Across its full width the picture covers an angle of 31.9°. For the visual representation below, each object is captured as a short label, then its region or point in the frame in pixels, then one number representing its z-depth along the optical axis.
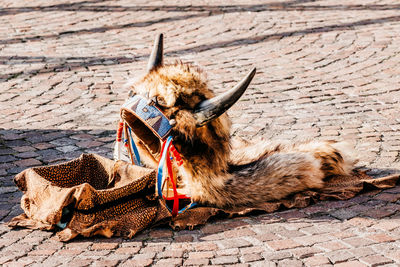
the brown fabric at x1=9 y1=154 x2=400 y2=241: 4.48
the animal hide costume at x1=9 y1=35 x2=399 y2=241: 4.53
